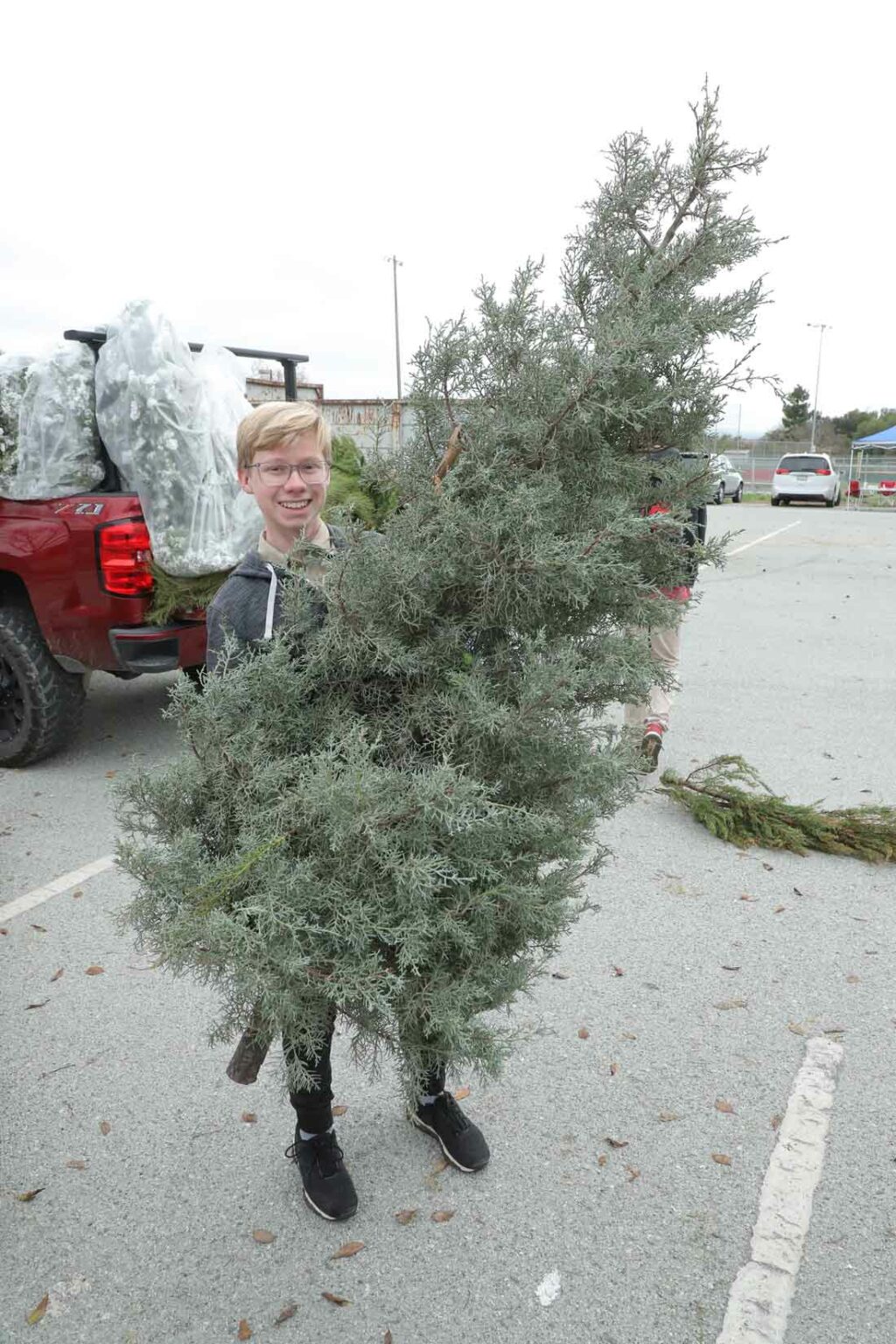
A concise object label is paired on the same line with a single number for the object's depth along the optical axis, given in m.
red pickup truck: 5.28
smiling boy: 2.38
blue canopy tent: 34.69
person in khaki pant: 5.63
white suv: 33.17
